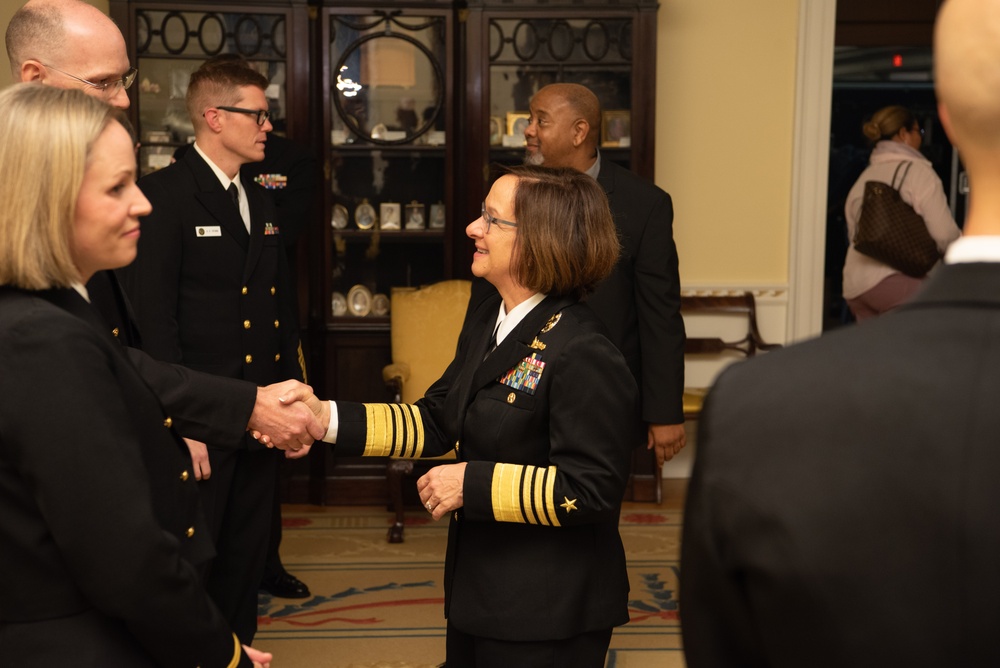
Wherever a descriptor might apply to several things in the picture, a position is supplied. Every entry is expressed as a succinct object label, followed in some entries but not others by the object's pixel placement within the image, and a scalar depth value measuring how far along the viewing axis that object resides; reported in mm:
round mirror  5602
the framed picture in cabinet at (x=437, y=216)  5781
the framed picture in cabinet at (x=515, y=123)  5650
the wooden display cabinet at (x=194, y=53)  5430
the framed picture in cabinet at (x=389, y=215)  5781
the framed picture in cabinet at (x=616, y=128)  5656
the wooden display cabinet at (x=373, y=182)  5562
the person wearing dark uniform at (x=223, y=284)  3449
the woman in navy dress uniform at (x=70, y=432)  1413
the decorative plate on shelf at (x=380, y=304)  5844
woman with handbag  5277
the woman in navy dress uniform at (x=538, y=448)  2219
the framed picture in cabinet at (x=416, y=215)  5793
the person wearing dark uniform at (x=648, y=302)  3658
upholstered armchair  5547
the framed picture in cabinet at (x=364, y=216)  5766
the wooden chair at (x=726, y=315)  5992
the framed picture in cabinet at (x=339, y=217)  5719
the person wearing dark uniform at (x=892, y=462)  955
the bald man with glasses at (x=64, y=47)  2566
